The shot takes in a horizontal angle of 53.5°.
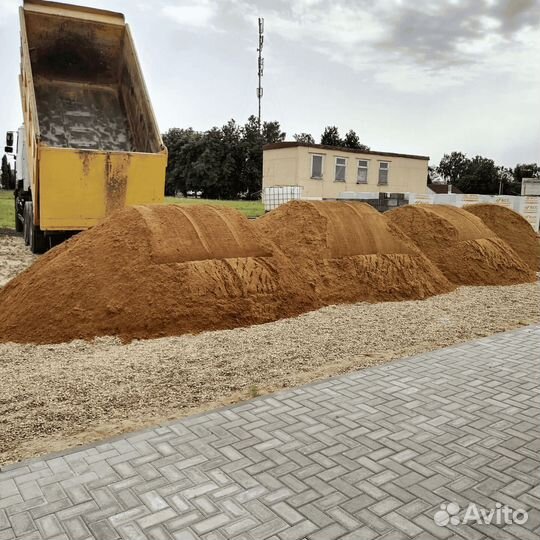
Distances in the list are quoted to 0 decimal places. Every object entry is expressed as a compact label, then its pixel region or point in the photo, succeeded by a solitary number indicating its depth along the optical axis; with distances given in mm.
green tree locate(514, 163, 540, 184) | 70931
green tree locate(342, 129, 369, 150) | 53031
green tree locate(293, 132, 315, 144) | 62469
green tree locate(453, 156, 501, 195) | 65188
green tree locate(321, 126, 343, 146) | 53809
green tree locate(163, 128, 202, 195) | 49688
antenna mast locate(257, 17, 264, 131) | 37381
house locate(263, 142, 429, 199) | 26703
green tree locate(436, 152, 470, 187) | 84375
